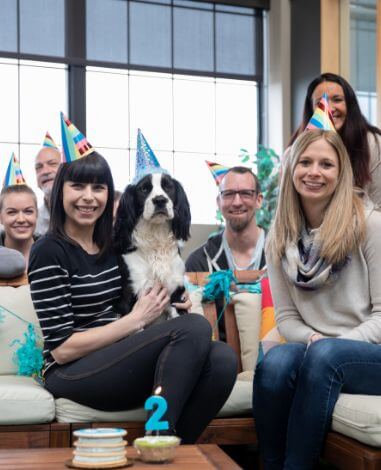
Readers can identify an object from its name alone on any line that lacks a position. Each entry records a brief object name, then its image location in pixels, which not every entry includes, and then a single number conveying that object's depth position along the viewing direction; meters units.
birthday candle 1.73
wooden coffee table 1.53
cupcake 1.56
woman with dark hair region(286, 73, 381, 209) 2.68
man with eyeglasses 3.14
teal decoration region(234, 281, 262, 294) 2.85
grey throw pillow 2.71
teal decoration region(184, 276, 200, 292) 2.74
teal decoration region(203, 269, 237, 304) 2.78
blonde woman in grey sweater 2.04
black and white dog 2.47
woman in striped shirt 2.10
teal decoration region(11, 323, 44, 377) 2.51
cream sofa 1.95
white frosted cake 1.53
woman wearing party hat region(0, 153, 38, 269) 3.15
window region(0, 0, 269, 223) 5.86
